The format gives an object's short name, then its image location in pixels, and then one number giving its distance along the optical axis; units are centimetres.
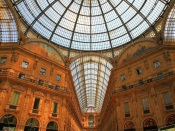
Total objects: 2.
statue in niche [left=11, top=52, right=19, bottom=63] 2898
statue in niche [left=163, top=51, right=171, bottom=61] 2818
